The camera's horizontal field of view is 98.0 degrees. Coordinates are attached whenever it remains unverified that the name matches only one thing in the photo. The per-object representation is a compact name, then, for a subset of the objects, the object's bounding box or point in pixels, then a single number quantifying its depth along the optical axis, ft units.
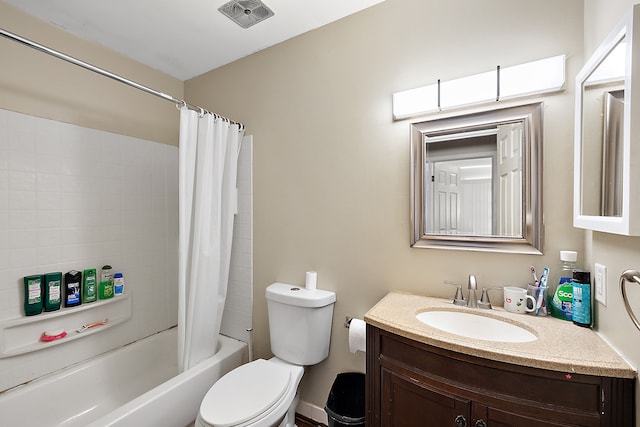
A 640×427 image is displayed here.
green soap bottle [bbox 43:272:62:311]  5.19
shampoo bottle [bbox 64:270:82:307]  5.48
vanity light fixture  3.76
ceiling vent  5.05
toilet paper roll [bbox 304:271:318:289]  5.65
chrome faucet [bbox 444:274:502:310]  4.01
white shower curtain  5.48
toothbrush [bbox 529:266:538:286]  3.87
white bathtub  4.51
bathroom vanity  2.51
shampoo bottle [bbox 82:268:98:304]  5.75
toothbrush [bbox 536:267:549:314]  3.72
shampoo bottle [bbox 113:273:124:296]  6.23
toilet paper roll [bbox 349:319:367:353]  4.64
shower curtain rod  3.56
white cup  3.80
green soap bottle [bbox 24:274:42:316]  4.96
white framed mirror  2.41
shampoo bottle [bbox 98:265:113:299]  6.00
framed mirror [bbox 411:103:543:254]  3.93
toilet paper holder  5.27
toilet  3.97
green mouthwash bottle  3.56
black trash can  5.14
